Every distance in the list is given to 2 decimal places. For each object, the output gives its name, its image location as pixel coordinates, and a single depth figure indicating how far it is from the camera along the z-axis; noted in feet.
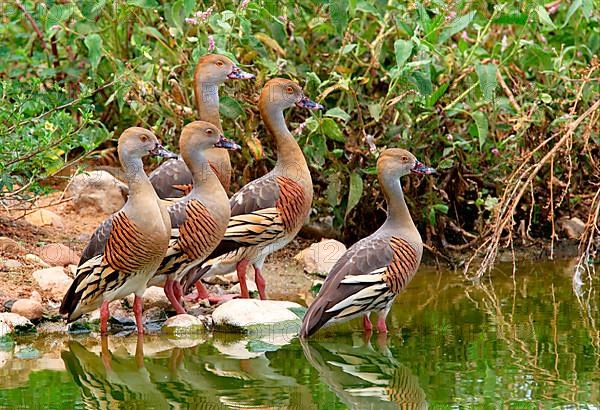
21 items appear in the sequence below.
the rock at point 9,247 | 63.10
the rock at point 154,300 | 59.98
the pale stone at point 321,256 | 66.85
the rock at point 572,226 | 73.82
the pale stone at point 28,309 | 55.67
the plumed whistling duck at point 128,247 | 53.31
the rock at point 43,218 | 69.56
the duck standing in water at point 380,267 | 52.65
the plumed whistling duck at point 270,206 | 59.52
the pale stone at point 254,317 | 55.01
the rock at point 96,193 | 72.28
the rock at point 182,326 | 55.36
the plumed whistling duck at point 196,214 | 56.24
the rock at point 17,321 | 54.34
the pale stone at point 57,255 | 64.13
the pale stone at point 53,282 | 59.62
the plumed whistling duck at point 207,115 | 62.54
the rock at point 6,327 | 53.52
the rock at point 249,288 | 63.98
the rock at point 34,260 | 62.69
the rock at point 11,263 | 61.62
